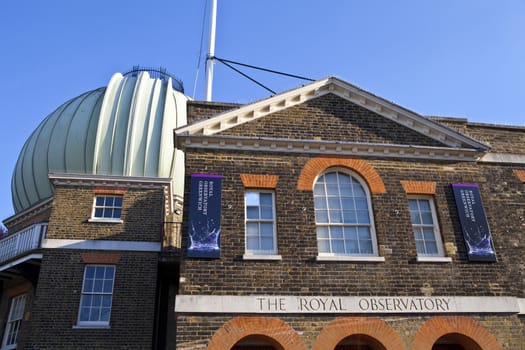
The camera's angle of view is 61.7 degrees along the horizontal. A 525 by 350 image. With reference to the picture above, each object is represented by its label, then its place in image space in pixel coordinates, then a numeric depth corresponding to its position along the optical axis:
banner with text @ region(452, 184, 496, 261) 11.92
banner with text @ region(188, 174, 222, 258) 10.92
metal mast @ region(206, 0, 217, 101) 18.18
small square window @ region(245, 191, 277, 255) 11.37
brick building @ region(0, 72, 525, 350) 10.70
